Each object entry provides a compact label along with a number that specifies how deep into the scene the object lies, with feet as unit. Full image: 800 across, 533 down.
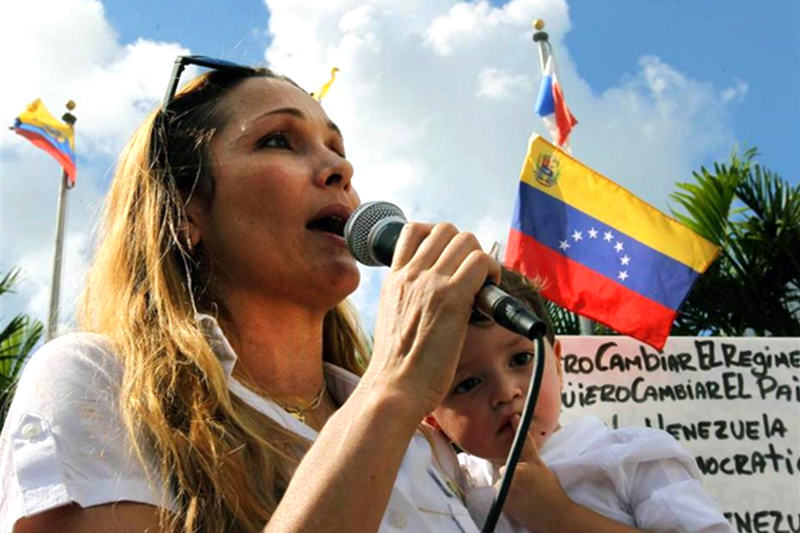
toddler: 7.01
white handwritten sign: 13.01
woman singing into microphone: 4.49
